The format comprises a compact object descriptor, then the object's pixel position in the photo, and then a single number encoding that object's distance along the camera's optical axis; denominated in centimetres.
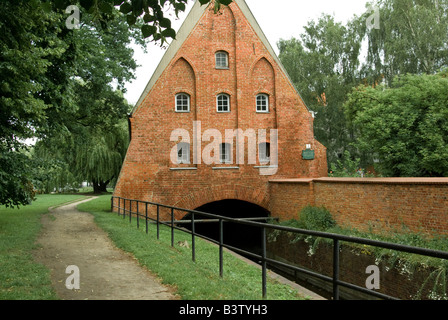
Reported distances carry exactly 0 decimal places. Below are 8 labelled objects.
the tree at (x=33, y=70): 420
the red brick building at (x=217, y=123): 1777
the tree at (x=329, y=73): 3064
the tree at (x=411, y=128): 1567
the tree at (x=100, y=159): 3030
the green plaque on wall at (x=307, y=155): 1884
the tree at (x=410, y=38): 2564
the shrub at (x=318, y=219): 1341
